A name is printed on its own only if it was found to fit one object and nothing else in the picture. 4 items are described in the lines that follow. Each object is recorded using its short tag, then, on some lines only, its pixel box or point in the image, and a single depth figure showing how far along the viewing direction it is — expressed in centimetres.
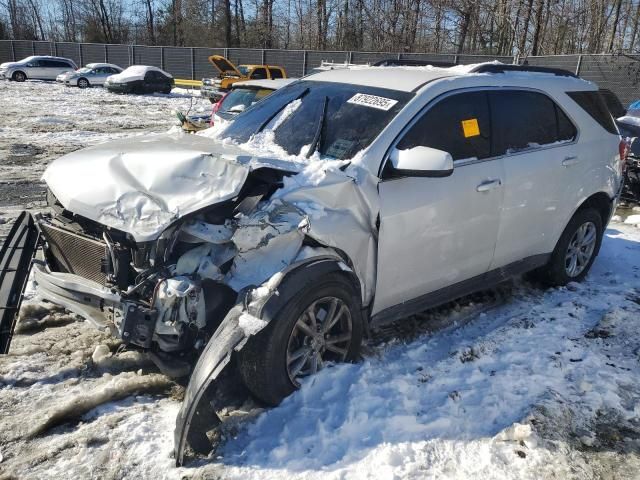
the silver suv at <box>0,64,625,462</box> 299
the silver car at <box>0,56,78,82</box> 3256
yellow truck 2450
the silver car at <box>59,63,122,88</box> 3003
